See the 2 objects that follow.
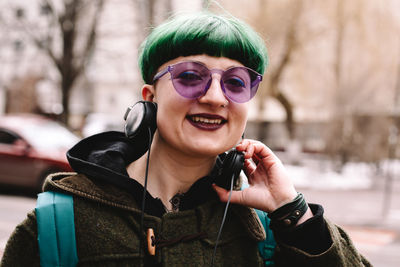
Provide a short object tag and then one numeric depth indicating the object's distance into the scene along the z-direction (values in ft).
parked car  29.27
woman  4.47
